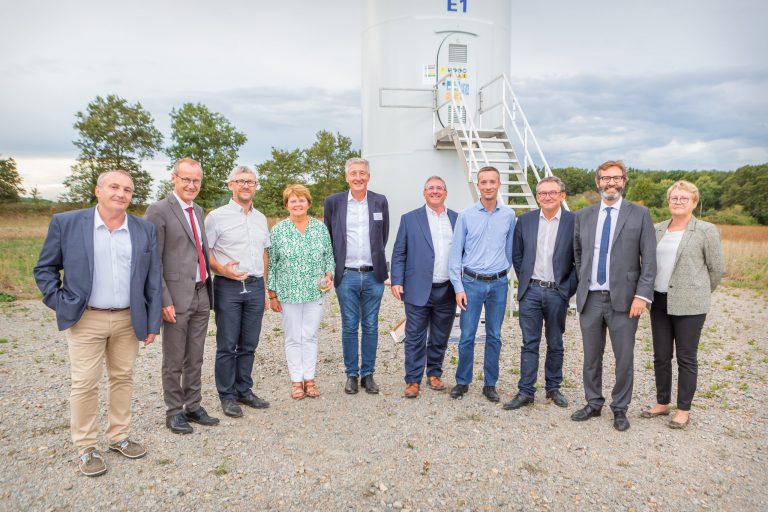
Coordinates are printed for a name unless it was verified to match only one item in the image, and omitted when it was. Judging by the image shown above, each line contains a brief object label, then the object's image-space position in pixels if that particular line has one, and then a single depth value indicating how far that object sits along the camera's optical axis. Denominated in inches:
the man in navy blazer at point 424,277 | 226.1
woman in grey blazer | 192.4
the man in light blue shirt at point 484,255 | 219.5
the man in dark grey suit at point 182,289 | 184.7
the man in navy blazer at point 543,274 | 210.7
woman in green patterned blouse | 218.4
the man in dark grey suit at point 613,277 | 191.6
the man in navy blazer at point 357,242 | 228.8
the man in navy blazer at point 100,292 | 156.9
